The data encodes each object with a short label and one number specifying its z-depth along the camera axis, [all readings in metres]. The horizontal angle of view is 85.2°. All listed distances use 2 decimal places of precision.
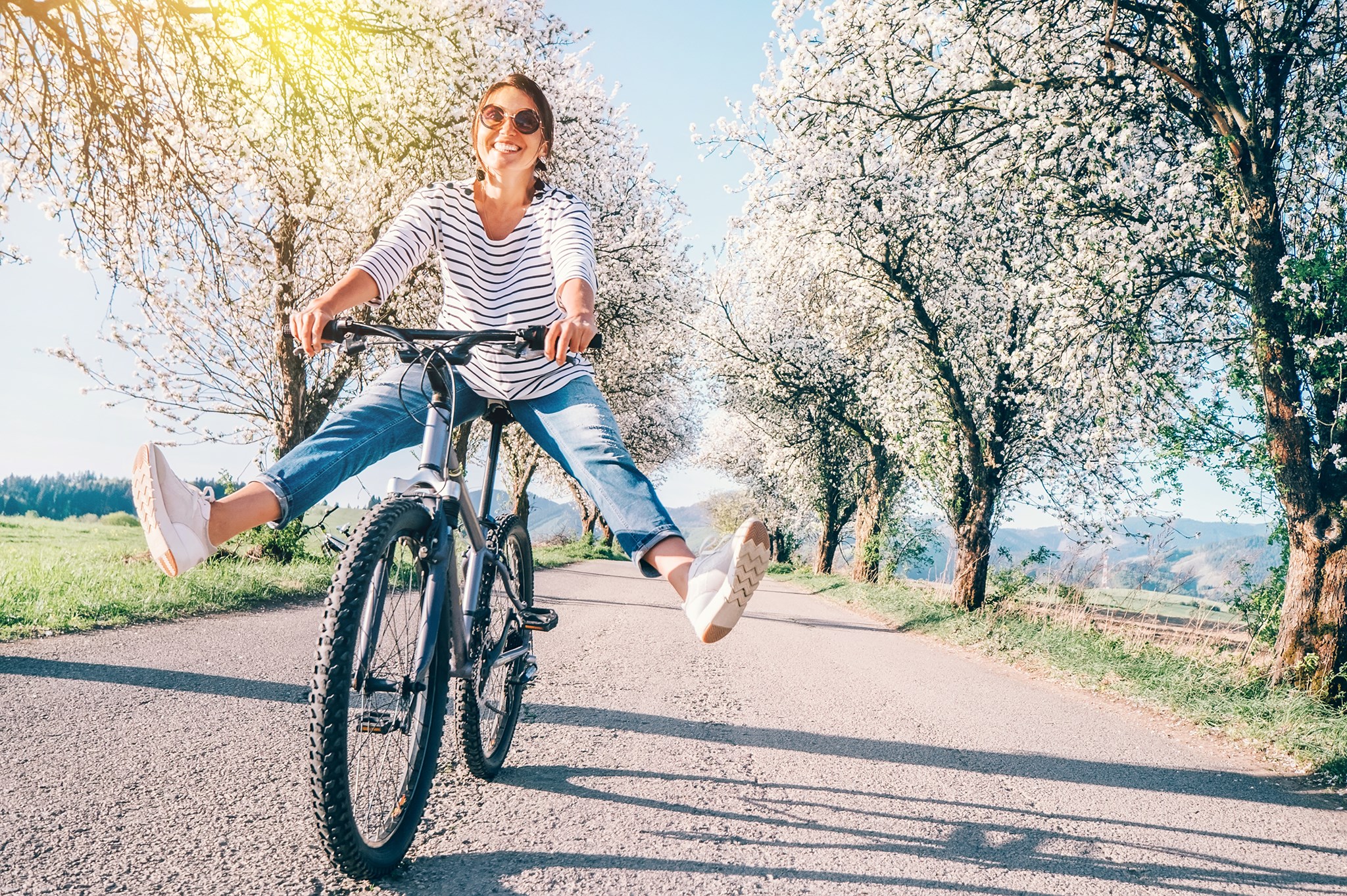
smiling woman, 2.26
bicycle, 1.94
